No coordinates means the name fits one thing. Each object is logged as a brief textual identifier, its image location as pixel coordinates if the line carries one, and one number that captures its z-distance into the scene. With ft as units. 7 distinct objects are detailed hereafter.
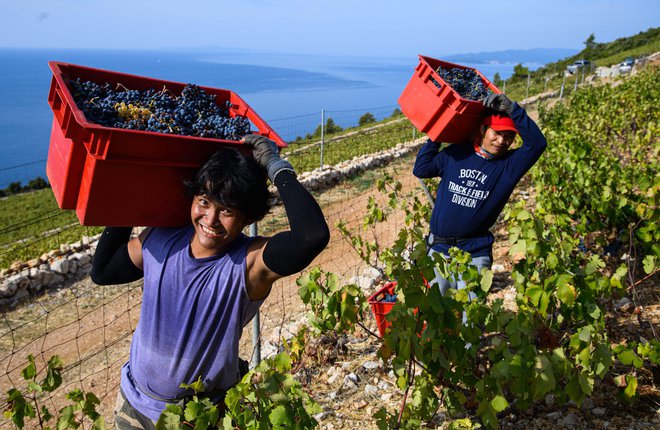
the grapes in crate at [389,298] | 13.30
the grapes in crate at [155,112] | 5.93
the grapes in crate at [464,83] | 11.37
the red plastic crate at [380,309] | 12.17
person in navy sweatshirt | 10.68
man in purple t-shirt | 5.77
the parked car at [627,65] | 96.25
